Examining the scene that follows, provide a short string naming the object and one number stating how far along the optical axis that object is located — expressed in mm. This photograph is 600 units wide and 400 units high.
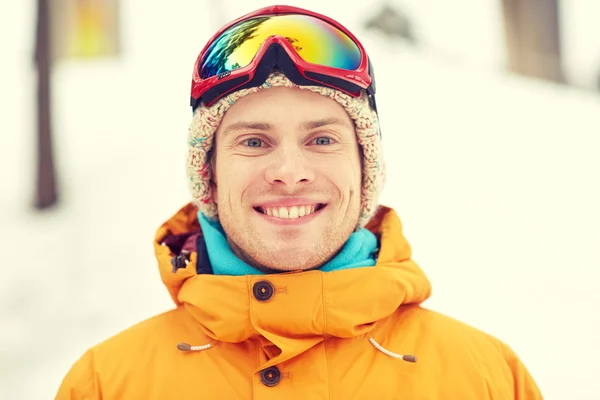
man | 1771
